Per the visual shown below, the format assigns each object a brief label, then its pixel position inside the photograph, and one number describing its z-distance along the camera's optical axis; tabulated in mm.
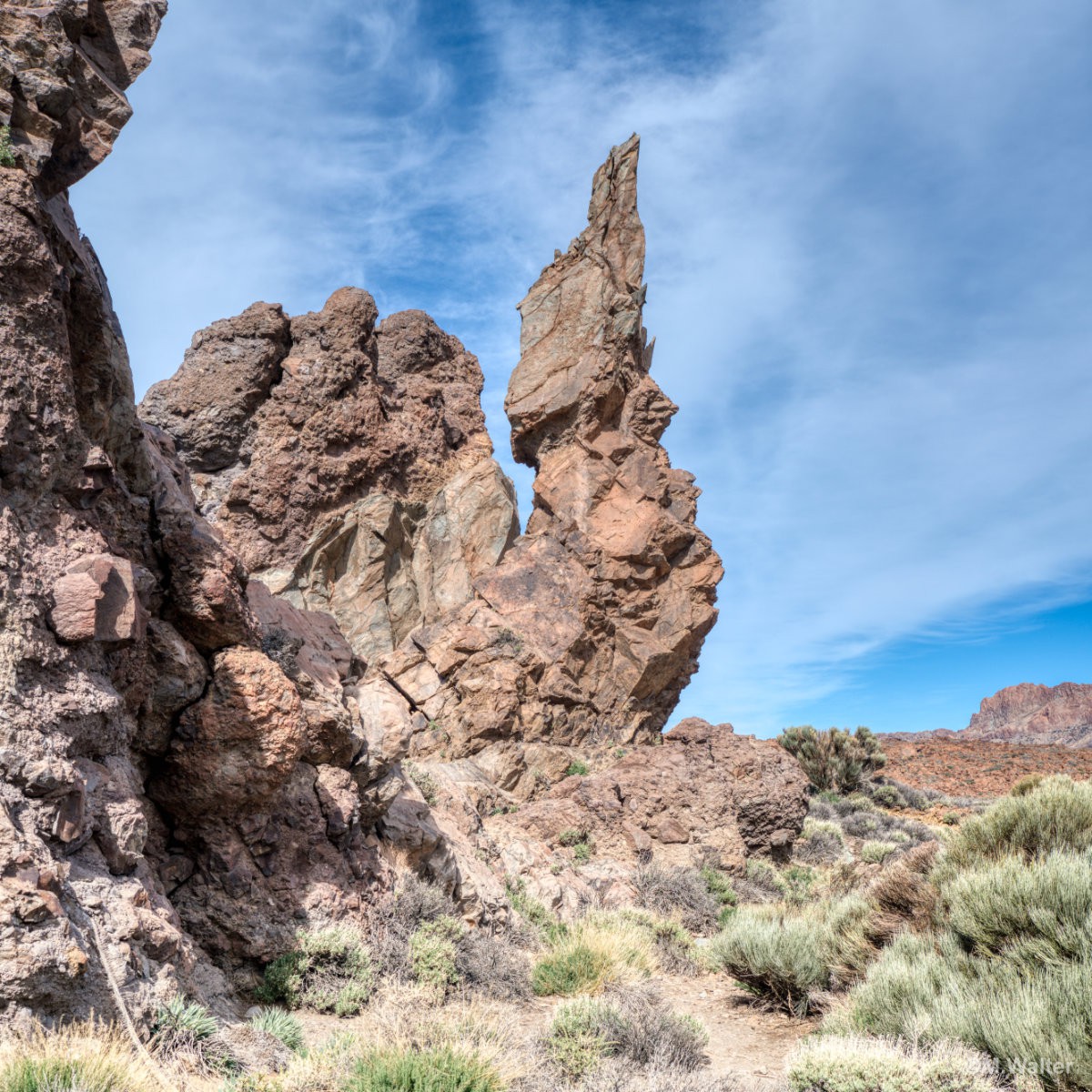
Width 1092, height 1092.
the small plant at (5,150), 4672
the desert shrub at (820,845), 13727
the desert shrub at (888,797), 20859
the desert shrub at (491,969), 6992
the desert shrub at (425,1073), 3771
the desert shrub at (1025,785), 8859
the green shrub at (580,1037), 5008
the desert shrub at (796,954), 6883
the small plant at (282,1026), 4879
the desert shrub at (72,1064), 2977
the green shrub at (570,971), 7281
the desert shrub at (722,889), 10966
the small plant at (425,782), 10484
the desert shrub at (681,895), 10391
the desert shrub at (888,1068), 3916
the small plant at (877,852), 13281
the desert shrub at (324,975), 5824
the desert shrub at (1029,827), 6406
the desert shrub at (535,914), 8914
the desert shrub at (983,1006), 3951
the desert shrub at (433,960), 6621
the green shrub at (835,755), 21500
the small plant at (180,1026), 3990
